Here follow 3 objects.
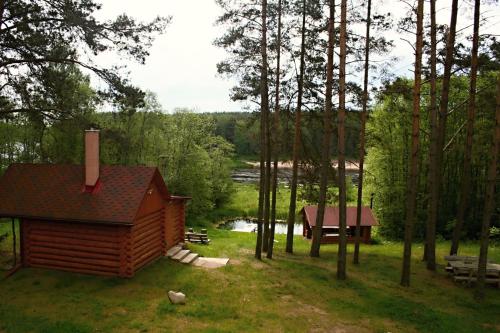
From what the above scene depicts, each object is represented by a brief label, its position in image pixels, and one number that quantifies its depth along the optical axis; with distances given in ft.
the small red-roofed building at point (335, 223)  88.12
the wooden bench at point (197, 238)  72.11
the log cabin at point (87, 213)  43.57
